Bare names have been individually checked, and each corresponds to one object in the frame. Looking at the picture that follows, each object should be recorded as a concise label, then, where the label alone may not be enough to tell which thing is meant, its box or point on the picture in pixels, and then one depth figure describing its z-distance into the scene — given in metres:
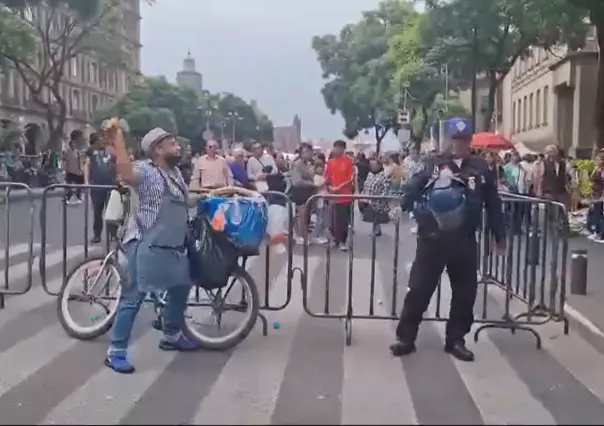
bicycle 7.52
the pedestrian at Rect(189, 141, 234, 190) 14.48
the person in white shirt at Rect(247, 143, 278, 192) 17.73
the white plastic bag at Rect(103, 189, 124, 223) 8.45
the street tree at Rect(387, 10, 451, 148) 42.38
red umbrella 26.71
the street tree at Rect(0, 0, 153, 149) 40.34
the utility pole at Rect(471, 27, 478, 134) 32.69
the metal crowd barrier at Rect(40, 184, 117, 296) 9.15
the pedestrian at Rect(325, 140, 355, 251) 14.80
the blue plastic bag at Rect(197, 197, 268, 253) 7.29
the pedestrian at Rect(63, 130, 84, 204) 21.52
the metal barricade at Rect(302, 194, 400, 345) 8.20
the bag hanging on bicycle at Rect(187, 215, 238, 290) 7.17
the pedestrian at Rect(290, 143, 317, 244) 15.38
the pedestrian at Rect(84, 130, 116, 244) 13.66
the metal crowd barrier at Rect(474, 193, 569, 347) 8.27
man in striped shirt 6.66
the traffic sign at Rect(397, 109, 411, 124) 49.72
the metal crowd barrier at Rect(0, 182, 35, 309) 9.21
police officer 6.94
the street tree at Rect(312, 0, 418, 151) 70.94
